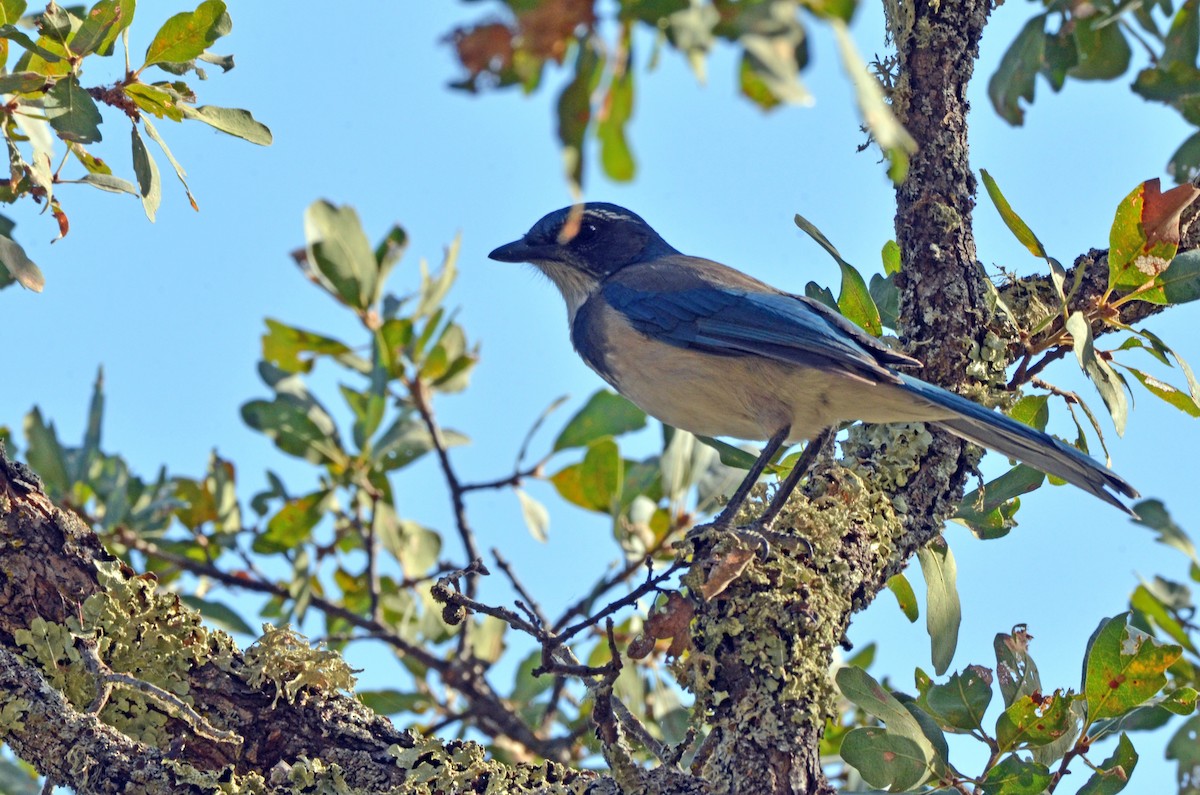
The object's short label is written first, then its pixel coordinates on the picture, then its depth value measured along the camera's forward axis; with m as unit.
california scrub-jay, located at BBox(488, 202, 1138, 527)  7.70
